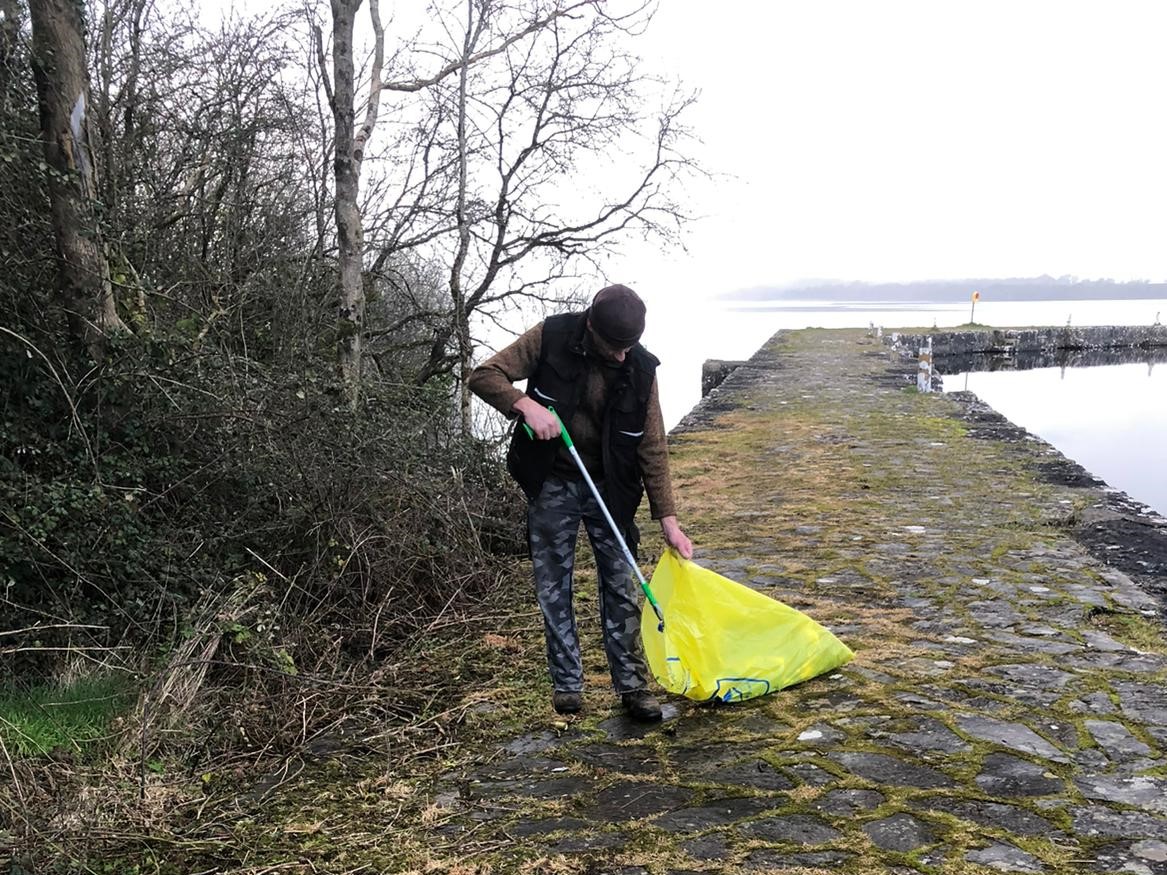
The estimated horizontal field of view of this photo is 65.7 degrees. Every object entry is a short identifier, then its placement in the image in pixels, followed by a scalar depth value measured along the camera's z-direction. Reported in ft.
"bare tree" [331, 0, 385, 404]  27.76
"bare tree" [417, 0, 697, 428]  37.58
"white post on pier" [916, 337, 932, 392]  47.47
